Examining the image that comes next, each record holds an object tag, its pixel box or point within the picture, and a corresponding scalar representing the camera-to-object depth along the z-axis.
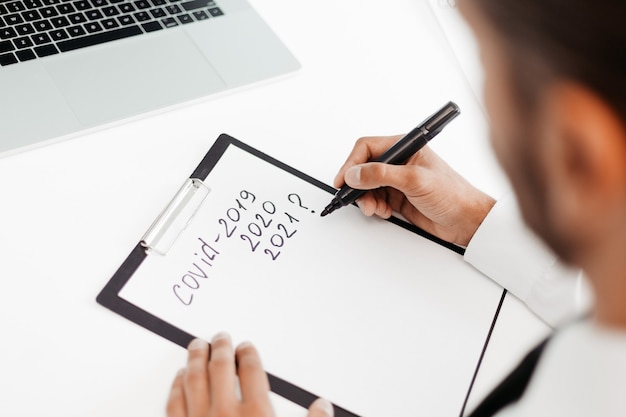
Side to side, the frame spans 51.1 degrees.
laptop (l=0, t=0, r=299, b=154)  0.68
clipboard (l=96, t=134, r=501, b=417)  0.57
